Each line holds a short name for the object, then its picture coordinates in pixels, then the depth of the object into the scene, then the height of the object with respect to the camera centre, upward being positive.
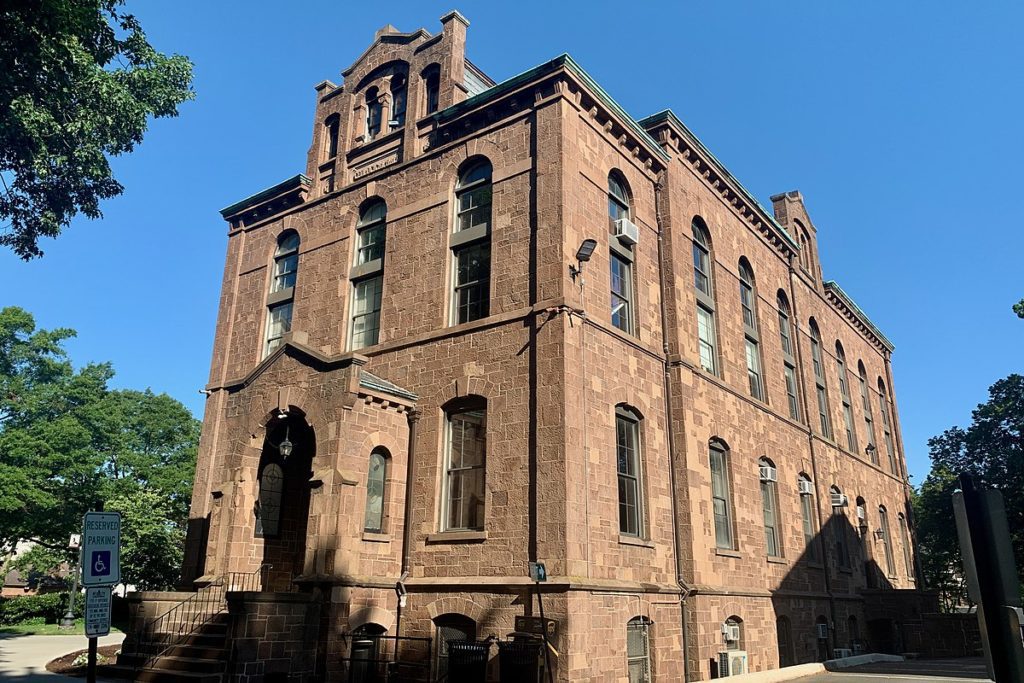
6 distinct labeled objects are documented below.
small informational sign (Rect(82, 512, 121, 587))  7.24 +0.36
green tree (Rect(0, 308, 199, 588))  33.66 +6.47
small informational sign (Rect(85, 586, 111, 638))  7.11 -0.21
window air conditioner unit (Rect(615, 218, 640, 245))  17.47 +8.05
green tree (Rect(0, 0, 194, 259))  14.88 +10.32
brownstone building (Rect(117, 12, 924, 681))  14.16 +4.02
